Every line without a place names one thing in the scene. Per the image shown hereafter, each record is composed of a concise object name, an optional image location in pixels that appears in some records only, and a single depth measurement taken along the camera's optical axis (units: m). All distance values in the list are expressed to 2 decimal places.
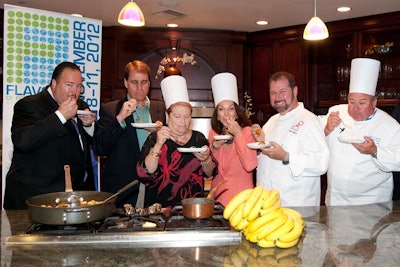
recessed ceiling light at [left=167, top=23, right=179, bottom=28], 5.77
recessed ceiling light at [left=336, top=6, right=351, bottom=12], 4.76
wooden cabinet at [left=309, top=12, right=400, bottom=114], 5.14
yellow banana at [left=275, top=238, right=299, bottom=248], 1.48
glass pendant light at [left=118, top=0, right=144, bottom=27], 2.95
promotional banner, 3.13
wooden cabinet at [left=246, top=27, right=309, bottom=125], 5.88
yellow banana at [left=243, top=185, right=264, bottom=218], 1.55
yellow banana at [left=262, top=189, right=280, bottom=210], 1.58
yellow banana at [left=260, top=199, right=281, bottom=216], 1.57
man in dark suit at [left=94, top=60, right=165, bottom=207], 2.64
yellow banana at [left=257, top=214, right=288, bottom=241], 1.49
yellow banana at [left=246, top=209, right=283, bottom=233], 1.52
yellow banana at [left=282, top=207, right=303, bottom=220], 1.67
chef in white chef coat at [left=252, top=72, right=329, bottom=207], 2.52
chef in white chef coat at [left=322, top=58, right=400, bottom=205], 2.70
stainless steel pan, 1.49
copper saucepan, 1.64
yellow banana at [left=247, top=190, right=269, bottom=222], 1.55
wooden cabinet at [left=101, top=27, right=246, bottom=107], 5.97
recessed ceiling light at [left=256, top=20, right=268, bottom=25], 5.55
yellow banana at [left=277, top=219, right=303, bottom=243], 1.48
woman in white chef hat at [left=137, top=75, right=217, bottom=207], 2.28
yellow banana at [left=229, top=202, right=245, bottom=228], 1.58
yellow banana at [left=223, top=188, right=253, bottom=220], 1.63
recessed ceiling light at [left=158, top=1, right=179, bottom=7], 4.59
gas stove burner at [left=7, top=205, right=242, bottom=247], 1.50
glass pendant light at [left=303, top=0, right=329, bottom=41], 3.21
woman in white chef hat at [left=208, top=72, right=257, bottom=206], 2.45
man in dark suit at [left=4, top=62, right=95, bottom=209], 2.22
